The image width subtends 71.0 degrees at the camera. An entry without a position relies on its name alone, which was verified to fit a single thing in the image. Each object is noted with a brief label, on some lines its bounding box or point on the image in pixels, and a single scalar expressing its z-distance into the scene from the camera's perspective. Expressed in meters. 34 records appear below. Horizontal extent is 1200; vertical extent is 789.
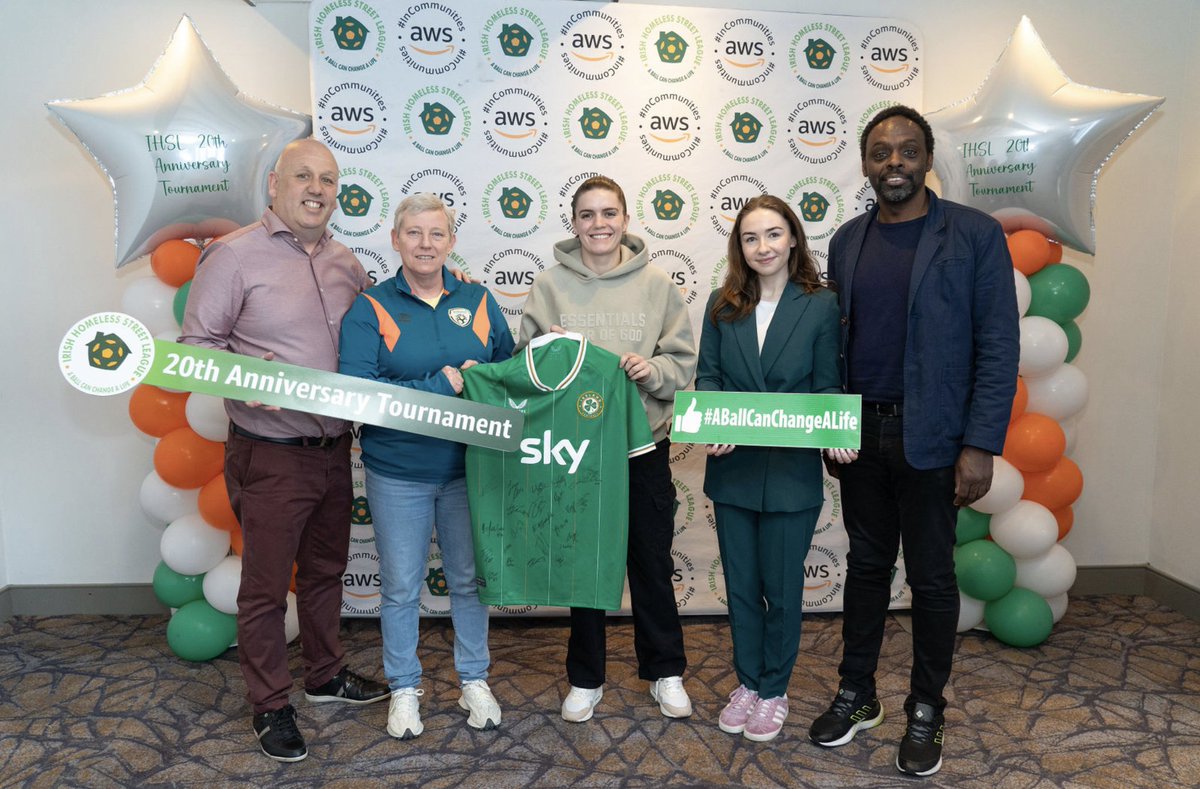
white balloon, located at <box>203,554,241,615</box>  3.22
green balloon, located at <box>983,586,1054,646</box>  3.36
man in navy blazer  2.35
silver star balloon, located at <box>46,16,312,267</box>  3.03
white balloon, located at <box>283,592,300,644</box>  3.40
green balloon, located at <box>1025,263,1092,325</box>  3.42
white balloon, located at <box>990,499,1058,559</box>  3.39
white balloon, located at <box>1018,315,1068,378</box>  3.35
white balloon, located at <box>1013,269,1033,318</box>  3.32
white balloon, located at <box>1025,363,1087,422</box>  3.50
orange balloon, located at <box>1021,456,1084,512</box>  3.53
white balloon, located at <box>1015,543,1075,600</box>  3.47
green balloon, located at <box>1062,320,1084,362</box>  3.54
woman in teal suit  2.52
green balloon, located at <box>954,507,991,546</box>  3.48
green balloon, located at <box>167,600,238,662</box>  3.24
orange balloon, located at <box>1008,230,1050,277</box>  3.39
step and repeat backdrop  3.52
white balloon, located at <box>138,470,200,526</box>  3.30
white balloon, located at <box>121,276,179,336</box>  3.23
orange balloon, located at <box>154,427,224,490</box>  3.18
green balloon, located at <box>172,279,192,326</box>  3.16
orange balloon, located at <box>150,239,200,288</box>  3.20
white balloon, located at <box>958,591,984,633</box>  3.49
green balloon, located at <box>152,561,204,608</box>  3.33
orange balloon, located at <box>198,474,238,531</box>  3.17
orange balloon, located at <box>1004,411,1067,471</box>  3.40
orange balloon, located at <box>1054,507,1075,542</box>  3.67
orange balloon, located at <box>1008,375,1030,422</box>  3.38
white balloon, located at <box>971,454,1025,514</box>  3.33
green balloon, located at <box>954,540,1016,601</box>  3.40
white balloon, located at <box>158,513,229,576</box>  3.21
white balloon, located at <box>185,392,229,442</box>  3.07
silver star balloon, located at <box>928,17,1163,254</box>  3.20
